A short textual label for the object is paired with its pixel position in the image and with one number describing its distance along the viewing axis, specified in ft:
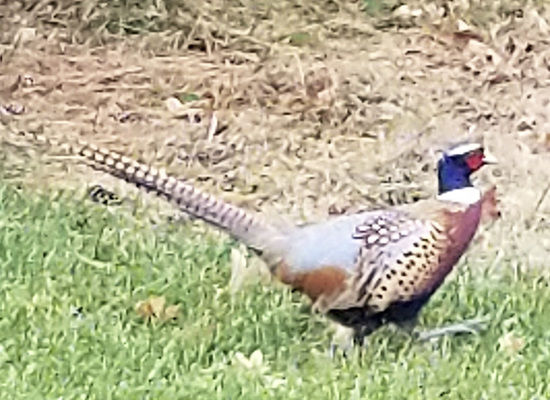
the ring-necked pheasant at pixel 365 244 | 13.79
